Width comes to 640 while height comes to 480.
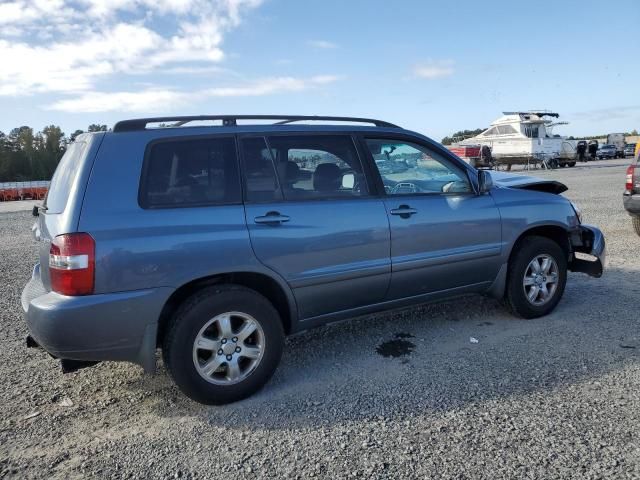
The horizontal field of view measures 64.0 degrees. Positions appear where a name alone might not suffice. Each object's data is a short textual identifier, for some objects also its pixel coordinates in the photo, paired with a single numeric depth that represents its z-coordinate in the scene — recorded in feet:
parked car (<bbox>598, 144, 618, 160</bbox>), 146.00
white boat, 102.53
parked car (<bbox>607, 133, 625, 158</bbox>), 153.58
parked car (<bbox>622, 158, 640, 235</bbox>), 25.95
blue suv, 9.79
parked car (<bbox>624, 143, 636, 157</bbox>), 159.57
